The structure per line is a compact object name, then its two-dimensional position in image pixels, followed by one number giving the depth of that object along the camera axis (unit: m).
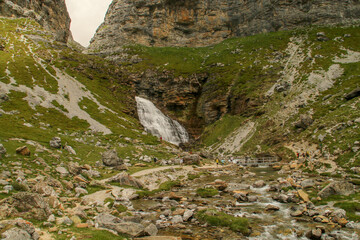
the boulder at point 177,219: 14.42
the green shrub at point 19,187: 14.16
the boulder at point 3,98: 47.72
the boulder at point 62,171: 20.78
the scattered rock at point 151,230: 12.02
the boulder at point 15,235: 7.92
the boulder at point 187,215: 14.88
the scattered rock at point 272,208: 16.41
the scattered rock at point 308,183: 21.60
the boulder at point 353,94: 45.31
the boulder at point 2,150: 19.27
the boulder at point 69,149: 30.98
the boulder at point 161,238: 11.25
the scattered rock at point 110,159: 31.47
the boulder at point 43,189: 14.66
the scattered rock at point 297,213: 14.94
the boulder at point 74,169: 22.17
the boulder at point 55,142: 29.99
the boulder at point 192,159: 41.78
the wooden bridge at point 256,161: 46.53
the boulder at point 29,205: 10.92
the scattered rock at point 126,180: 24.27
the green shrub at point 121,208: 16.37
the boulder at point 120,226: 11.86
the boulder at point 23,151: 21.06
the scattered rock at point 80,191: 18.29
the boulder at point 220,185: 24.28
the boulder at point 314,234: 11.49
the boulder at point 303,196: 17.71
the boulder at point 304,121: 47.55
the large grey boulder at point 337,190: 17.77
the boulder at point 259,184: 24.61
